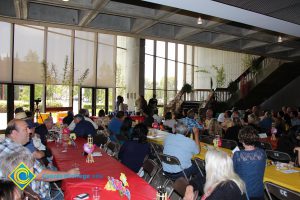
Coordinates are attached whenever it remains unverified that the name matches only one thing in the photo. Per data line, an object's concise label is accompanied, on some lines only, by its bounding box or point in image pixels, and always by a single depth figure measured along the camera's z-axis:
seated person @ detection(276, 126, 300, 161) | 4.75
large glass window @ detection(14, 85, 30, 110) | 11.67
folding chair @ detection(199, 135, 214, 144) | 6.35
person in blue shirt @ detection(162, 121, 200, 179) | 4.31
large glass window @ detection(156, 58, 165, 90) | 17.17
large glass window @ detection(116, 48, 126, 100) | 15.12
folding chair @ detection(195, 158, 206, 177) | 4.09
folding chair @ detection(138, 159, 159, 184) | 3.64
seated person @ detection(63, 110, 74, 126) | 8.34
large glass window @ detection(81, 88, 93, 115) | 13.91
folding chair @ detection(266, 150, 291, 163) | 4.34
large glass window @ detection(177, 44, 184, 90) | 18.22
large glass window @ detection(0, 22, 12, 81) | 11.07
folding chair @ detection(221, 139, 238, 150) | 5.50
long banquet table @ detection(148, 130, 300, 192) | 3.15
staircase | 12.62
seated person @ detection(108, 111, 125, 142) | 7.08
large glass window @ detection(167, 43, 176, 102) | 17.67
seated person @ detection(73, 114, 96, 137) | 6.47
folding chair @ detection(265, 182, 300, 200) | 2.62
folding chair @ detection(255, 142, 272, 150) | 5.23
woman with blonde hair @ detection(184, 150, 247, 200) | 2.37
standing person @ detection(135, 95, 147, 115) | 11.16
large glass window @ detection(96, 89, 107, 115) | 14.56
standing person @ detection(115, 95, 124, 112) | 11.52
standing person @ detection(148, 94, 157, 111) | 11.76
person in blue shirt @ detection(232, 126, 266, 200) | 3.18
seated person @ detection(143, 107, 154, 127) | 8.52
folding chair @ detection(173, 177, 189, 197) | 2.88
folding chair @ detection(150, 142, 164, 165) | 5.95
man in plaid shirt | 3.03
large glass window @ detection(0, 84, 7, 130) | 11.25
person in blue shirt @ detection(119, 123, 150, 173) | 4.44
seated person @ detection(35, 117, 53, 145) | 5.10
